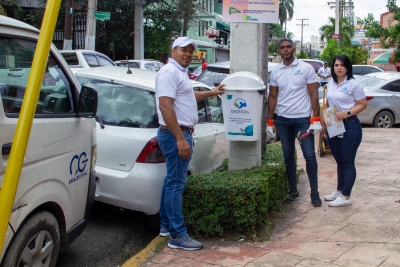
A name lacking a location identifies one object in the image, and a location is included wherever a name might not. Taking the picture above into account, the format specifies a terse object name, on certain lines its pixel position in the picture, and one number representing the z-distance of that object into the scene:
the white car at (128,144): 4.70
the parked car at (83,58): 13.67
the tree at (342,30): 47.38
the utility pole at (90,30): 18.79
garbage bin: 5.03
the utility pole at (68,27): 19.77
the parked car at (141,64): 18.41
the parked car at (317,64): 26.23
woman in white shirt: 5.40
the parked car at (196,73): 18.68
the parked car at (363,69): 24.23
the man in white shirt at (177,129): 4.20
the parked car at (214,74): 12.61
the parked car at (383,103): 13.08
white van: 3.03
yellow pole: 2.12
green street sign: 17.66
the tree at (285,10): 64.01
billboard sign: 5.40
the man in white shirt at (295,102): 5.43
